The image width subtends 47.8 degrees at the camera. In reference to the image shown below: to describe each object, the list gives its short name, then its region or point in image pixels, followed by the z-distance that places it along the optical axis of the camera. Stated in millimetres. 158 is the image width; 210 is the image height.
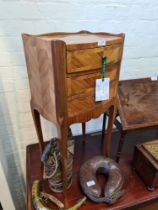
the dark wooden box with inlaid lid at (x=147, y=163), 849
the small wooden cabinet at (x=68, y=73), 582
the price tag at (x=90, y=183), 826
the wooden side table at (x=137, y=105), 904
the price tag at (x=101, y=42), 623
